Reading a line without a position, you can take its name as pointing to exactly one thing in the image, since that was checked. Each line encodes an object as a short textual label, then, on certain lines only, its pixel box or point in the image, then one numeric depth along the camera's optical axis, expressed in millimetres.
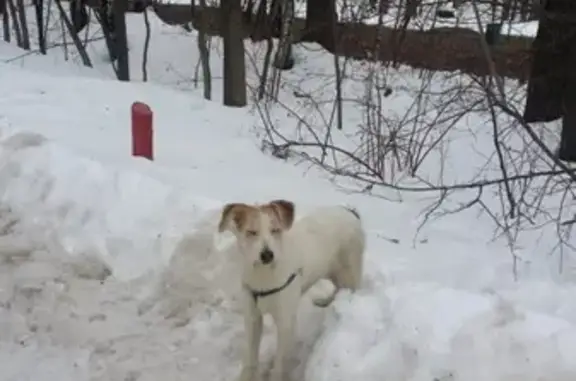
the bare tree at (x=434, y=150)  6578
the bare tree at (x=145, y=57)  15844
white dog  4566
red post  7926
